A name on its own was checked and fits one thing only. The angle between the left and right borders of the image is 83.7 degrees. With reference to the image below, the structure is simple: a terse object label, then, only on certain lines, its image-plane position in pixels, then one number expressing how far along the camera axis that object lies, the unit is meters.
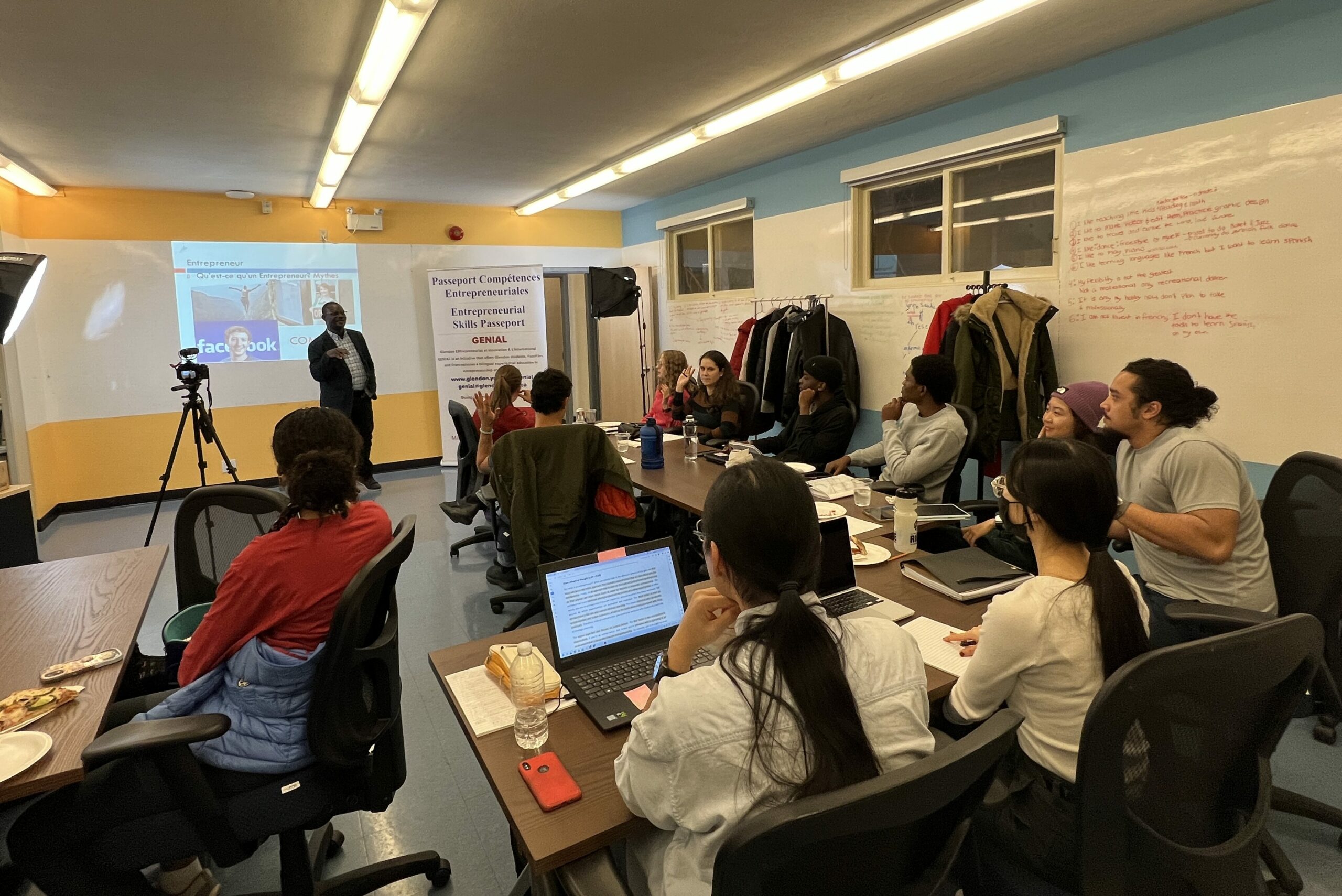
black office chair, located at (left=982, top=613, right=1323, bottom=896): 1.08
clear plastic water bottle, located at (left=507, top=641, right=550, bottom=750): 1.38
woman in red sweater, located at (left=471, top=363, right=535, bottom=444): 4.04
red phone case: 1.22
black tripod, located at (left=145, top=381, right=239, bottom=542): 5.38
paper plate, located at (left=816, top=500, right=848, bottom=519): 2.66
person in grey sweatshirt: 3.23
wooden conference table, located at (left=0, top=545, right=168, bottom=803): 1.38
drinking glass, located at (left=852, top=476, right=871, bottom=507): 2.93
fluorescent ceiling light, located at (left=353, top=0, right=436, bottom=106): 2.68
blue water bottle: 3.78
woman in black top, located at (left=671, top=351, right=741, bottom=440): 4.91
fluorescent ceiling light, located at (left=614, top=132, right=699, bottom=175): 4.82
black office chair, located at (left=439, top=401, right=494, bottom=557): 4.11
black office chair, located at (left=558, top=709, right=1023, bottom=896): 0.80
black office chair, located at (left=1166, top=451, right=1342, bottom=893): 1.90
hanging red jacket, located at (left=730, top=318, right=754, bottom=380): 5.91
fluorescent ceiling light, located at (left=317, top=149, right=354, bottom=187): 4.95
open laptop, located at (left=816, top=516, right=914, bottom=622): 1.90
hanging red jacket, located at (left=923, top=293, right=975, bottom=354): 4.34
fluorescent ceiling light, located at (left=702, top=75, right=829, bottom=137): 3.72
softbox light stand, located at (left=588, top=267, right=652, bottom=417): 7.01
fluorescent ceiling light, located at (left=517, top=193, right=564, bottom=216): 6.93
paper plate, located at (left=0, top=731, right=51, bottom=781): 1.31
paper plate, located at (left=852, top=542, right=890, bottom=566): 2.26
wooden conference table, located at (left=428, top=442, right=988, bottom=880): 1.14
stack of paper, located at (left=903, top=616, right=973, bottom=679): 1.65
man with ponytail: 2.08
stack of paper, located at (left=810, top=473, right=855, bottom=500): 3.10
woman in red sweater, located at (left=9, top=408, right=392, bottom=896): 1.45
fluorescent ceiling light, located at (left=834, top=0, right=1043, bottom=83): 2.86
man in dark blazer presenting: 6.47
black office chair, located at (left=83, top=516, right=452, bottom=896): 1.44
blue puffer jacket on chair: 1.56
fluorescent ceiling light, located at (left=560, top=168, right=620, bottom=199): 5.88
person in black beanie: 4.16
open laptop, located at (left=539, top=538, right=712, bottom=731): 1.59
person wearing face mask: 1.35
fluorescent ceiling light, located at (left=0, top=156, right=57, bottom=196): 4.96
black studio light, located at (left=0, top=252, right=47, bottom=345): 2.94
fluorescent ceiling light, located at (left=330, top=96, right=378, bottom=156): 3.84
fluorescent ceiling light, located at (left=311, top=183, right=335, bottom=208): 6.05
